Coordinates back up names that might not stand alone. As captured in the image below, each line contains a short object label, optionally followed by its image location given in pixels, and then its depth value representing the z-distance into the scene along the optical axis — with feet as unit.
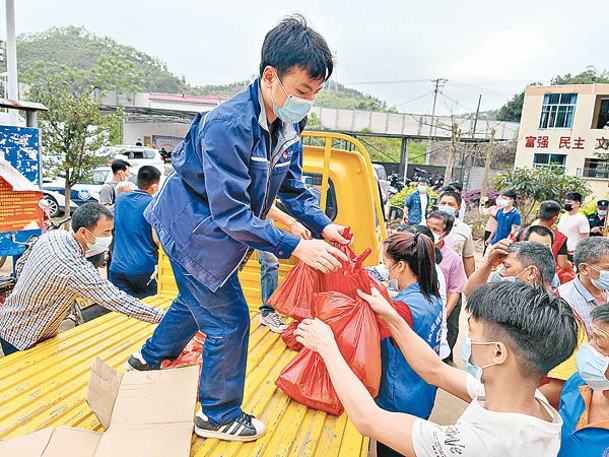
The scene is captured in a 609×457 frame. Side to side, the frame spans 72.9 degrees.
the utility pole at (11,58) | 14.07
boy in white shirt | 3.40
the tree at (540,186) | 39.70
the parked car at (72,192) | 33.42
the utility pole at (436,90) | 118.79
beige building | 62.59
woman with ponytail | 6.21
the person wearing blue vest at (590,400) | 4.18
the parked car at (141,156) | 48.57
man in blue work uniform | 4.87
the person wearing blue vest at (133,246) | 11.44
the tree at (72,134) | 28.25
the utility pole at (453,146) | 51.74
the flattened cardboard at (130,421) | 4.76
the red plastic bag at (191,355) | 7.04
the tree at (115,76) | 89.61
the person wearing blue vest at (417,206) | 23.43
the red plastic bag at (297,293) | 7.52
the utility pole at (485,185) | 50.28
